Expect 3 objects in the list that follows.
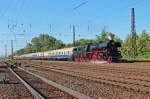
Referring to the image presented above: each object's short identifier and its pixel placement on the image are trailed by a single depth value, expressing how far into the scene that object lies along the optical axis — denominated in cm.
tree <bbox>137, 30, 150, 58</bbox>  5995
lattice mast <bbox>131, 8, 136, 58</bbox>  3447
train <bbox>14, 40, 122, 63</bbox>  2821
